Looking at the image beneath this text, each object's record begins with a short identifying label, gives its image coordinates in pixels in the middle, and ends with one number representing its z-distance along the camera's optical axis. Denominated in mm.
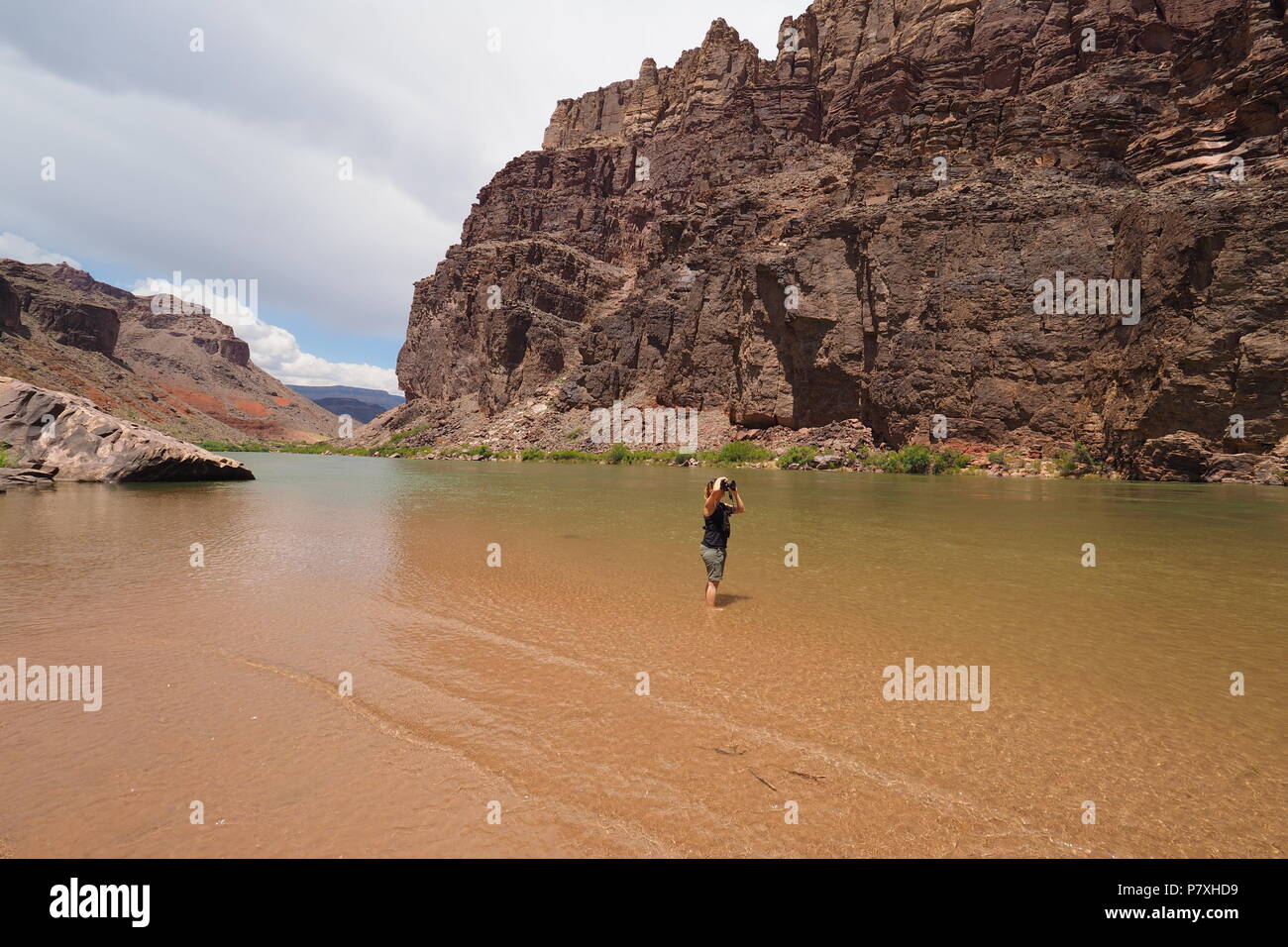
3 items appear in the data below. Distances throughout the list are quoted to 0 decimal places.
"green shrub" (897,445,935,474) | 43531
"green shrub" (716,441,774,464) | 56928
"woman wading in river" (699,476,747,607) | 7805
